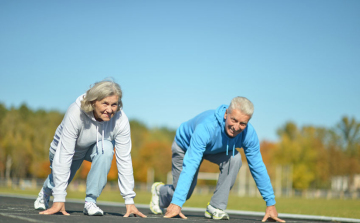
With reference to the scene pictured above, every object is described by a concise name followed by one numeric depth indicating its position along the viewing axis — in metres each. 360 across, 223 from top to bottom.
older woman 4.75
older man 4.96
